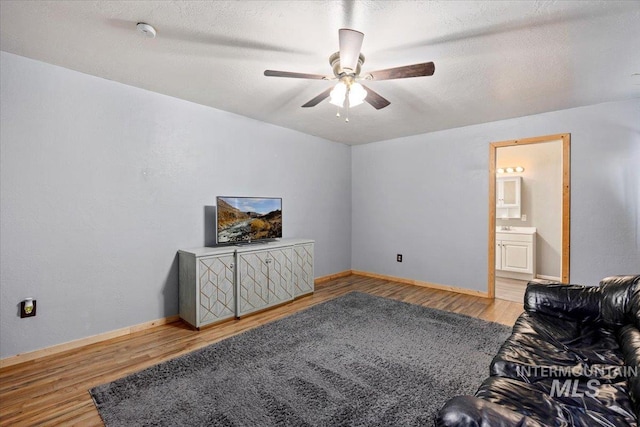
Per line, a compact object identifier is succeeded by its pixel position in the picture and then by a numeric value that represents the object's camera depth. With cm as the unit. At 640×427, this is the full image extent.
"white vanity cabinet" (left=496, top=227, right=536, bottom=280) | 509
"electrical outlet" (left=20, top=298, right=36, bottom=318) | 246
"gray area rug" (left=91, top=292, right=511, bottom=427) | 183
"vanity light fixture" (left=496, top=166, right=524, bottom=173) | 551
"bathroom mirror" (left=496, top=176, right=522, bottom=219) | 550
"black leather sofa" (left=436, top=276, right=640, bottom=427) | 117
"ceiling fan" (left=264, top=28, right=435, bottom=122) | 183
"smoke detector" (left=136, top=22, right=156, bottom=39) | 201
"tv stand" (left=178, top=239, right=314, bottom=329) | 315
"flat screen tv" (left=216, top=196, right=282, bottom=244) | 354
